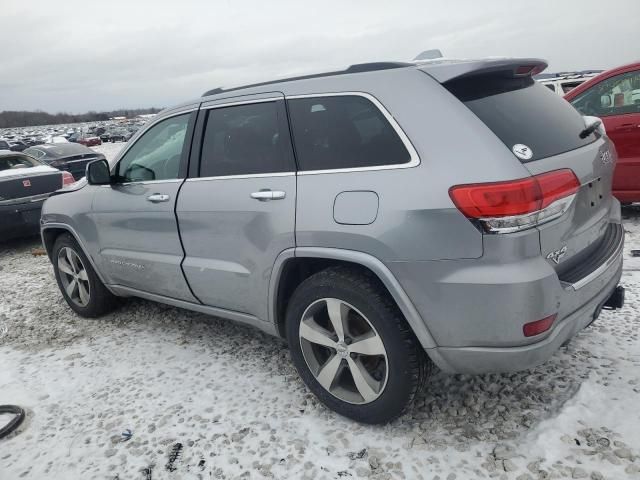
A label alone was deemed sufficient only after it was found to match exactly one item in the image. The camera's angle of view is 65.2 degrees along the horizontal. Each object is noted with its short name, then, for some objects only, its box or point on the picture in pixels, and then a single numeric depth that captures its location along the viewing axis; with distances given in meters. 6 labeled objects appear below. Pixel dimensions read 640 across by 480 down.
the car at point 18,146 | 29.19
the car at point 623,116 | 5.22
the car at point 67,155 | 13.24
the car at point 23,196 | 6.79
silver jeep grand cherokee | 2.06
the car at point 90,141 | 45.56
